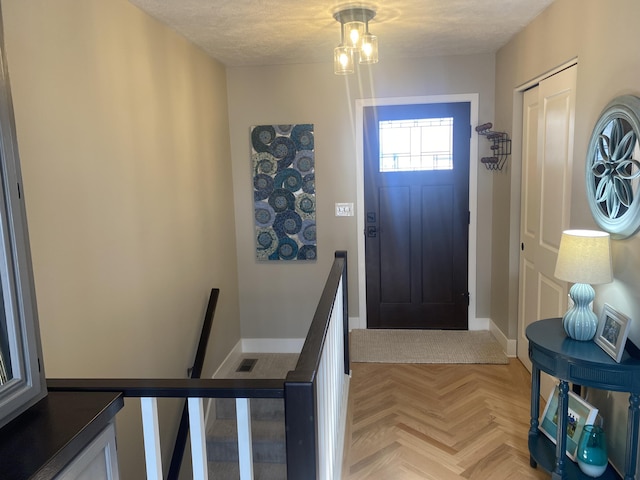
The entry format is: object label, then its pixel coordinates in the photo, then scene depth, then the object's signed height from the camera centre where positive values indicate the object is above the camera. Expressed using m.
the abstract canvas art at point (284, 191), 4.10 -0.12
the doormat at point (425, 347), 3.78 -1.45
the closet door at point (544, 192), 2.69 -0.15
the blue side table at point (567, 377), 1.90 -0.87
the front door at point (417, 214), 4.05 -0.36
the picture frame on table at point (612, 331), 1.91 -0.69
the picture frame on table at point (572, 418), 2.18 -1.21
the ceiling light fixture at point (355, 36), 2.66 +0.78
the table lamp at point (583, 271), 2.03 -0.45
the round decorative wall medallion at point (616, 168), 1.94 -0.01
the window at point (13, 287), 1.09 -0.24
